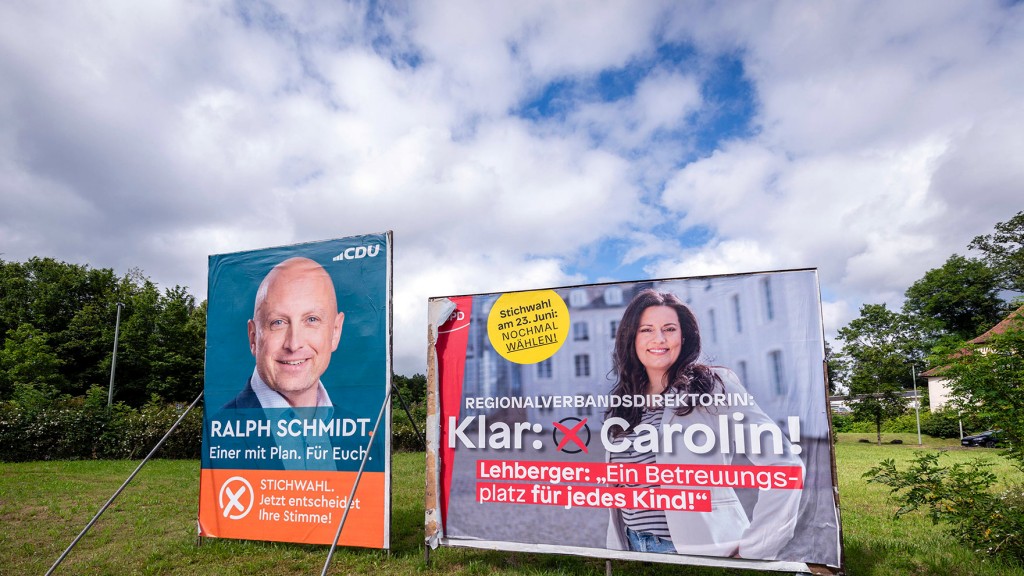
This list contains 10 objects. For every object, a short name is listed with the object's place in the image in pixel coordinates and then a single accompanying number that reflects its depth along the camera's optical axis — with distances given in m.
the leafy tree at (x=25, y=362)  30.81
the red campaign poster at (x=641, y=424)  5.49
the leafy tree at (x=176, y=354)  40.94
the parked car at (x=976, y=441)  28.16
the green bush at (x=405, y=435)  23.19
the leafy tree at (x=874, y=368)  36.16
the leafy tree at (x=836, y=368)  42.82
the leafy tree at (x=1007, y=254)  53.06
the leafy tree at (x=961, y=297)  56.56
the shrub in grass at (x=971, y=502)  5.80
